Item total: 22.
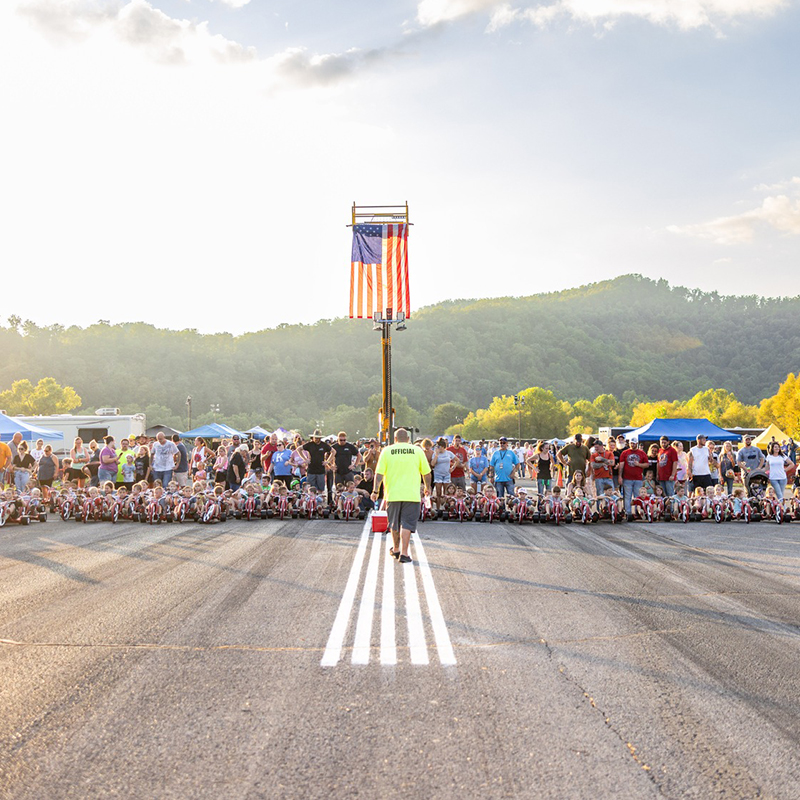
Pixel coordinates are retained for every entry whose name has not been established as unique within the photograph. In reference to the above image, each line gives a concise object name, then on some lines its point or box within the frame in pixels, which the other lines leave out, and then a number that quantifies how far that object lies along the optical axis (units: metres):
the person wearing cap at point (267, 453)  18.06
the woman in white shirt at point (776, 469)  17.23
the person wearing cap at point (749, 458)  17.84
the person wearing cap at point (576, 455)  16.69
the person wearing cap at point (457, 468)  17.25
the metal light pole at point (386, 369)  25.08
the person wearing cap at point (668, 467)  17.28
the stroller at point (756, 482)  17.58
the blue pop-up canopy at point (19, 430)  24.69
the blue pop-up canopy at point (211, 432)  42.97
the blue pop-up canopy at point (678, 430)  34.66
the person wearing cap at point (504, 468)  16.42
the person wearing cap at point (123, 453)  18.53
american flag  26.75
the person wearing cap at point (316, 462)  16.78
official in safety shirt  10.24
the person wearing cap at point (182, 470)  18.06
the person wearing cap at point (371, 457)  16.89
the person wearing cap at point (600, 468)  16.17
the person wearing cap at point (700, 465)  17.48
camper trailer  42.69
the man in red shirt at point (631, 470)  16.22
